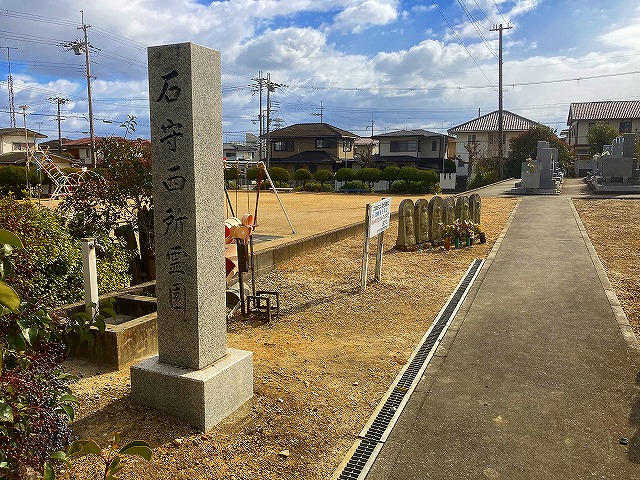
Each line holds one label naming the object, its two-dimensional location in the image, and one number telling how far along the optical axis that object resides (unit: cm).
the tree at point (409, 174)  3609
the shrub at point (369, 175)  3778
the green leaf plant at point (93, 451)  159
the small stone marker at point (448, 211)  1255
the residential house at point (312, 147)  5194
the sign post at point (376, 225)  836
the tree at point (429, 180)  3534
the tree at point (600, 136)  4700
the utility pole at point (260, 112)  5288
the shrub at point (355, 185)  3831
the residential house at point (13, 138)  5131
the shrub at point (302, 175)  4248
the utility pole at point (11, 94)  5788
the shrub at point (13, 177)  3009
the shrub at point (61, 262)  586
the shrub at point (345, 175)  3931
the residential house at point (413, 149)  4903
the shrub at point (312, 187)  4007
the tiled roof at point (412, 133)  4991
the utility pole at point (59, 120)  5428
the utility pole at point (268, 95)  5127
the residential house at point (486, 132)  5725
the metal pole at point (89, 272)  556
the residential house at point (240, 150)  7275
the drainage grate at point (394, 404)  355
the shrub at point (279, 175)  4216
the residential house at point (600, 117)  5350
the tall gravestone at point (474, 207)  1385
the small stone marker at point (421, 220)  1184
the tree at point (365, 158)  4858
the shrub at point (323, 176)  4112
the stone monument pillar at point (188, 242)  394
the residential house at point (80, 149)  6012
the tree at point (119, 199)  741
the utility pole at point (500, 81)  3719
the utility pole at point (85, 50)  3527
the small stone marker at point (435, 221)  1220
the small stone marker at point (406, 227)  1147
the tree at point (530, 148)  4297
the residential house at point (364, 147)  5109
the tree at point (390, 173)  3697
